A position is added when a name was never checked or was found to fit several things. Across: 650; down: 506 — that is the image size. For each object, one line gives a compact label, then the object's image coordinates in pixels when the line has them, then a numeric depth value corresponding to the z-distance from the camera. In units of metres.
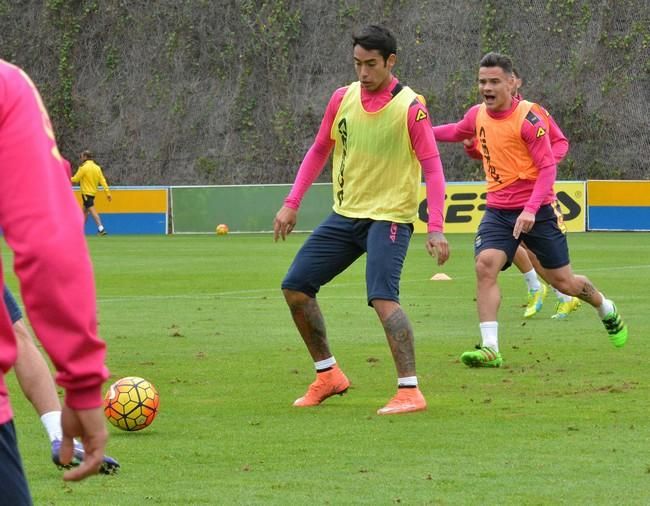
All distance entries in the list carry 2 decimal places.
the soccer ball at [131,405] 14.66
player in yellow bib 16.22
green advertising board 69.11
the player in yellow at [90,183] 69.91
